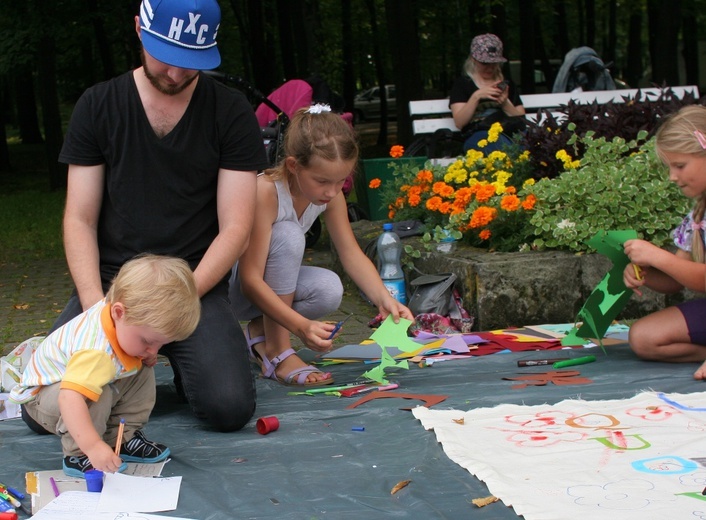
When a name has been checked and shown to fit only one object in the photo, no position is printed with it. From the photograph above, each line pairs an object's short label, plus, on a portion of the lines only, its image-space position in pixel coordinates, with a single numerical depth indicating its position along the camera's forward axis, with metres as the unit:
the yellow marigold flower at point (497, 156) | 6.24
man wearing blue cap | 3.38
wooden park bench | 7.87
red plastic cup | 3.24
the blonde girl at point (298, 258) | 3.76
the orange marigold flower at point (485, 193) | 5.59
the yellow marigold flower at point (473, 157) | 6.21
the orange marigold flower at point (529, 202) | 5.34
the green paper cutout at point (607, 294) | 4.05
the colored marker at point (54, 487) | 2.69
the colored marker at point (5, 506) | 2.54
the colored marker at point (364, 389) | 3.71
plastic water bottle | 5.51
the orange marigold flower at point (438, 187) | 5.88
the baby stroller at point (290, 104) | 7.11
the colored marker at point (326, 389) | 3.79
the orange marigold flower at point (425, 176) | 6.20
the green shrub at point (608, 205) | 5.15
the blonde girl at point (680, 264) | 3.66
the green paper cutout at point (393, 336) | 3.78
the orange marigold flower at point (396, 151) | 6.94
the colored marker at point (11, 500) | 2.60
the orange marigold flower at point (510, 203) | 5.36
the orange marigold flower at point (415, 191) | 6.17
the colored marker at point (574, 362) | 4.02
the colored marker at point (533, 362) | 4.07
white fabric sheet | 2.45
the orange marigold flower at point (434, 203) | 5.82
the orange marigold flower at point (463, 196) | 5.68
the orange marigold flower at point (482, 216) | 5.43
